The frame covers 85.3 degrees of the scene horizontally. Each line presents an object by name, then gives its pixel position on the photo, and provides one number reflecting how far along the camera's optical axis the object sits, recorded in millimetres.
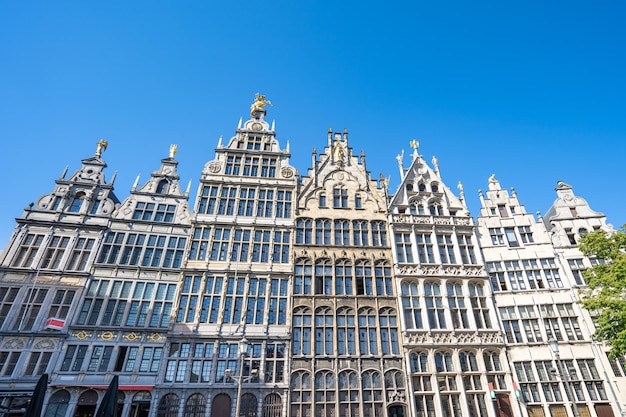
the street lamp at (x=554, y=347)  16445
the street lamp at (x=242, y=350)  15257
